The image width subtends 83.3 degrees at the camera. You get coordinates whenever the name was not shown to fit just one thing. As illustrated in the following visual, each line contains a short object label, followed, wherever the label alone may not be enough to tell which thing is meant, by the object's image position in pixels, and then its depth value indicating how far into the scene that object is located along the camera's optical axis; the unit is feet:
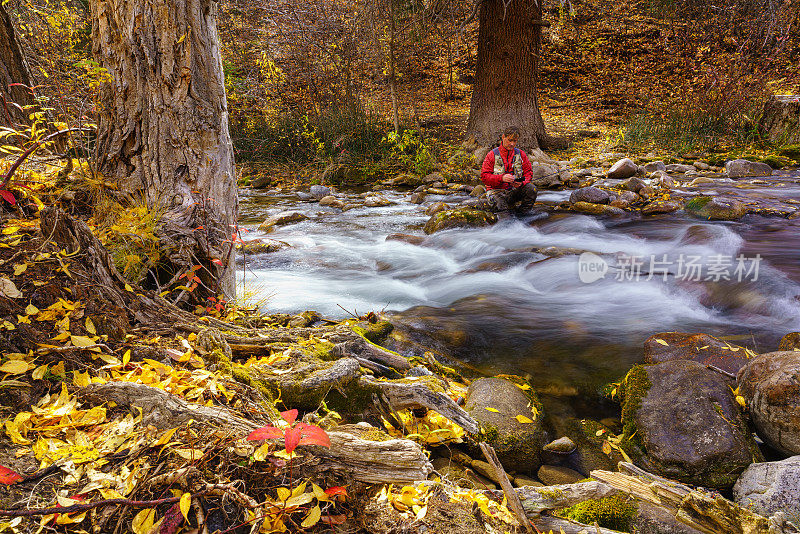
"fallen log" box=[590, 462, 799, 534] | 5.81
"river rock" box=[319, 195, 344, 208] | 31.96
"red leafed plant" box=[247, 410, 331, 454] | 4.54
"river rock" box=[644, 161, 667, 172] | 34.17
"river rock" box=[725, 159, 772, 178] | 31.48
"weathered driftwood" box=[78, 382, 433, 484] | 5.22
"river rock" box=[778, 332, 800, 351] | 11.05
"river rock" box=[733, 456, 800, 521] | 6.95
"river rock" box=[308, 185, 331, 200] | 34.65
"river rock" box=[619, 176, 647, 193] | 28.15
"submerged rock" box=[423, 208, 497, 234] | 25.12
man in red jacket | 27.14
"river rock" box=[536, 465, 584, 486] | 8.62
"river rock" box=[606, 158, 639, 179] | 32.40
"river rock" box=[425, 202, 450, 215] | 28.01
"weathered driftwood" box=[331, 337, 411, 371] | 9.32
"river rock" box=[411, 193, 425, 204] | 31.91
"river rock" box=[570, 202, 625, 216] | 25.81
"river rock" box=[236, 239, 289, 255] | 21.24
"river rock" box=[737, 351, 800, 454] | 8.32
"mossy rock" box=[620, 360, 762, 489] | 8.36
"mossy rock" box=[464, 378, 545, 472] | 8.78
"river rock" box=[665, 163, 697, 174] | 33.53
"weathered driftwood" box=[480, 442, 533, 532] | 5.61
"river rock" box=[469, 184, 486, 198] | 31.85
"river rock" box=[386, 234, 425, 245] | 23.77
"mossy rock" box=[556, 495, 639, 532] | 6.31
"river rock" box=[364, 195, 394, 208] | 31.42
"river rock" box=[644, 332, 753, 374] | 11.02
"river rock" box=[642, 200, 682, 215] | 25.11
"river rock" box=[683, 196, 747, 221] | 23.34
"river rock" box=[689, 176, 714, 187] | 30.01
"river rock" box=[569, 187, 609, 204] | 26.91
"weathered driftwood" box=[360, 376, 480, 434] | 7.79
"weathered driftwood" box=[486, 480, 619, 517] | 5.90
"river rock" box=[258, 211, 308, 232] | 26.96
